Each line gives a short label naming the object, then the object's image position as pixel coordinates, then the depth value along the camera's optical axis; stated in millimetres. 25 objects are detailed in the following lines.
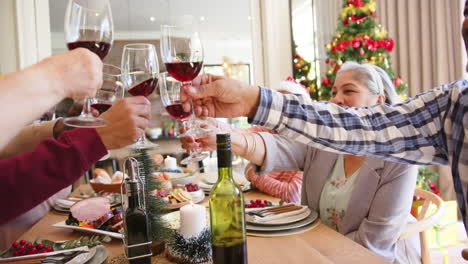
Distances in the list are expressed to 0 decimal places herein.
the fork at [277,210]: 1223
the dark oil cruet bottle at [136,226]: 883
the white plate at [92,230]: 1118
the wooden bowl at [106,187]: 1845
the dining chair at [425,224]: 1475
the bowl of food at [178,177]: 1845
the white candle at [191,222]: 951
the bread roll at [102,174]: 2193
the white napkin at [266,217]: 1178
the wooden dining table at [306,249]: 941
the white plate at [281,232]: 1110
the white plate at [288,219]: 1157
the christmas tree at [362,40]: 3816
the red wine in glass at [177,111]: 1013
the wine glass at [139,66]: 949
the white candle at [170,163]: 2293
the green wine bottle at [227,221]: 830
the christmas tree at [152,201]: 1008
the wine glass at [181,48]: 892
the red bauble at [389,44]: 3828
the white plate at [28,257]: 963
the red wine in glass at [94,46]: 704
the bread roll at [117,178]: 2059
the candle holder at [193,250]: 931
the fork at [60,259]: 900
